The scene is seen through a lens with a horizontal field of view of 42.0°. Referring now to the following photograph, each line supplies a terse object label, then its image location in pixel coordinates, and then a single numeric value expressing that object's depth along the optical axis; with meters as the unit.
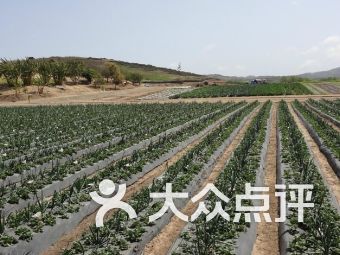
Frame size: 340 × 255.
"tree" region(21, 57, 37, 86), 57.78
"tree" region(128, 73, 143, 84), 93.94
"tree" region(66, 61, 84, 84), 71.56
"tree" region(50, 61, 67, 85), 65.88
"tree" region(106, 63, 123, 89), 82.57
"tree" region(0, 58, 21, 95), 55.12
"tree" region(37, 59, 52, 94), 60.55
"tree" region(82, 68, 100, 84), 79.19
